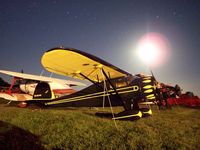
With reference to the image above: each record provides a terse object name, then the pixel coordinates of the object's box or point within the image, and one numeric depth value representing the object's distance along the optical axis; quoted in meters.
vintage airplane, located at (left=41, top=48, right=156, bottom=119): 5.59
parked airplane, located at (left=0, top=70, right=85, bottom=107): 10.46
